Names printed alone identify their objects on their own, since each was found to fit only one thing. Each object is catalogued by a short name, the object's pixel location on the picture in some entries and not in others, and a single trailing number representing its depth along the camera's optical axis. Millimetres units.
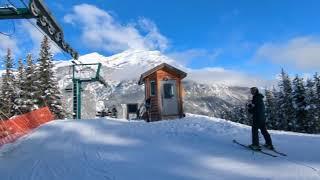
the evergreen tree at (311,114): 21608
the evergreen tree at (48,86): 19063
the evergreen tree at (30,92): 18894
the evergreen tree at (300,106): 21673
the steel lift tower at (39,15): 7392
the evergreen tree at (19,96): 19024
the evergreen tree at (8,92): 18875
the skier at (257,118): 5457
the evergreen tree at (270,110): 24447
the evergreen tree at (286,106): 22560
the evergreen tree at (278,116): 23695
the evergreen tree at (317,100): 22286
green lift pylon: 14922
